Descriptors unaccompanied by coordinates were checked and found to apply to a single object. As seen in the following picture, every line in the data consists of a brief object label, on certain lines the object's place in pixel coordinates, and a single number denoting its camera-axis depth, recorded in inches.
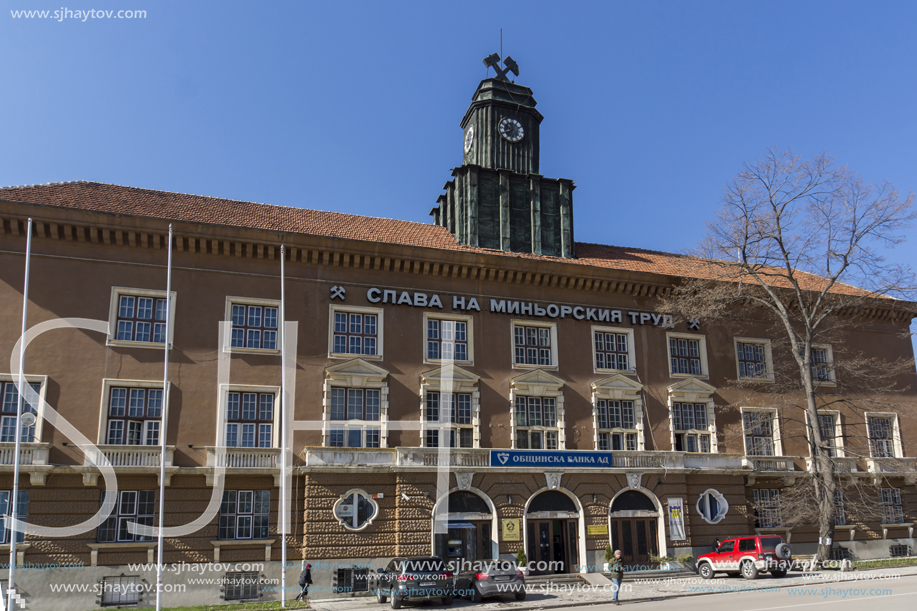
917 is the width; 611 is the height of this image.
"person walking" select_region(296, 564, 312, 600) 1115.9
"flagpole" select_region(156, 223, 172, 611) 1039.6
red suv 1223.5
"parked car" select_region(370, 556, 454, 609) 1020.5
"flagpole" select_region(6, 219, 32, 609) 981.2
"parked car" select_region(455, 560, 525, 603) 1064.2
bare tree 1439.5
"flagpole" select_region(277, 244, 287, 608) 1107.3
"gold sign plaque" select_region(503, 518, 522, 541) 1291.8
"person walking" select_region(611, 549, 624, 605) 1035.9
